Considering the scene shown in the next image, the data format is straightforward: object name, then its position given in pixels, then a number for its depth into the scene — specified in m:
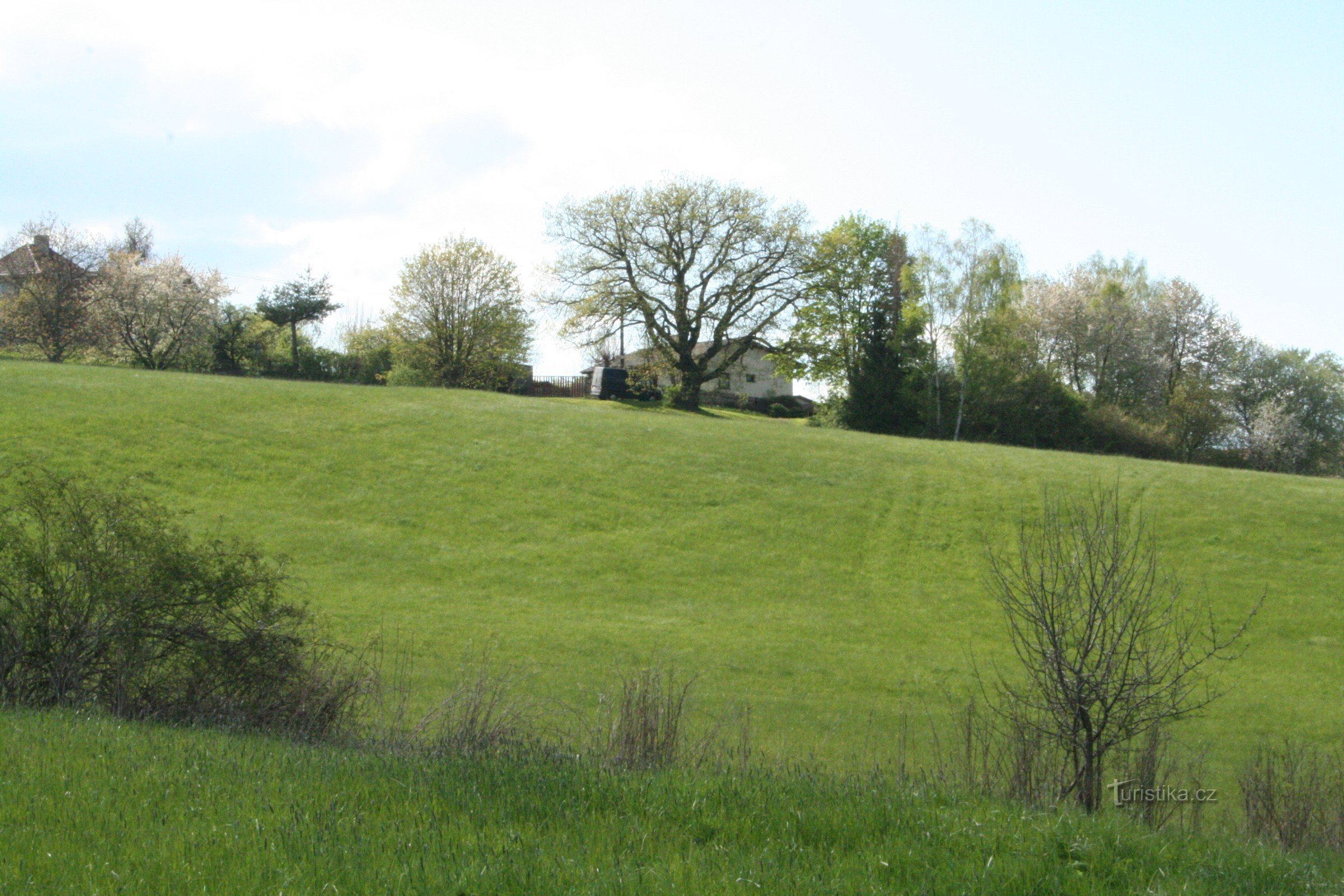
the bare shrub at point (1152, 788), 8.10
